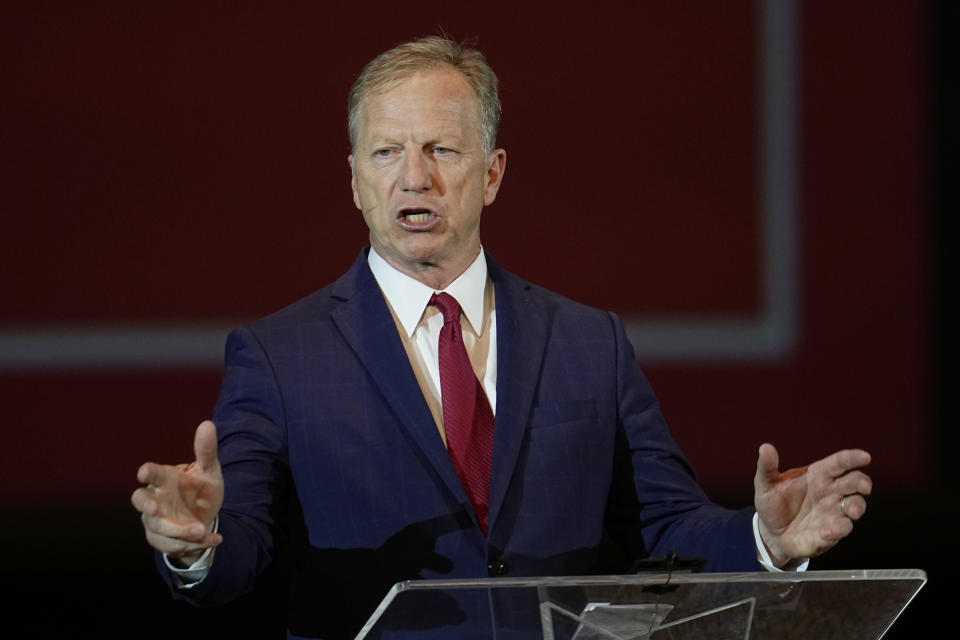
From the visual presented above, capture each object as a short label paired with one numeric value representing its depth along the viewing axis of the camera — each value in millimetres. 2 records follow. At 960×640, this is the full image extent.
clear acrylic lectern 6803
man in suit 7129
